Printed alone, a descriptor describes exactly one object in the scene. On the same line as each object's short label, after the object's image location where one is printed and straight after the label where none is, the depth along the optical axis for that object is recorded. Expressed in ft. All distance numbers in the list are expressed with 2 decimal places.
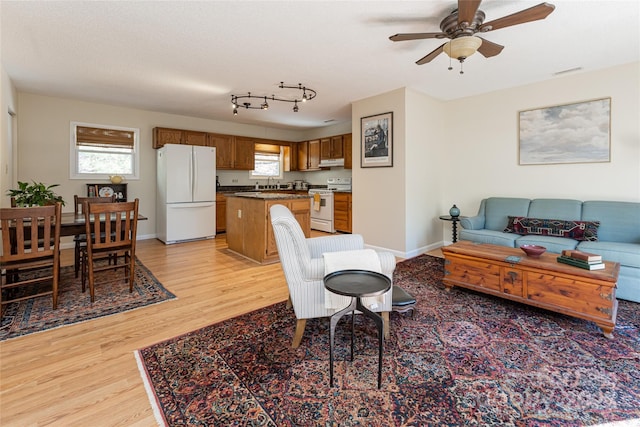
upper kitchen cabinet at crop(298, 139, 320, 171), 24.10
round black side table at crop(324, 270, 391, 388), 5.29
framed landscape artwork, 12.01
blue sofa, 9.25
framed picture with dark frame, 14.70
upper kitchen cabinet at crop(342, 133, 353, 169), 21.27
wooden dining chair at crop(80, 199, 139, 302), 9.13
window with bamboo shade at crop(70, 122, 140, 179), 16.99
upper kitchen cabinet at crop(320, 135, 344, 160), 22.04
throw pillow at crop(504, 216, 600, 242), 11.02
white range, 21.83
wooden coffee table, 7.23
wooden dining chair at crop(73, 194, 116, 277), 10.88
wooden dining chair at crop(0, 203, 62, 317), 7.81
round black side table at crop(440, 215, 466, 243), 14.99
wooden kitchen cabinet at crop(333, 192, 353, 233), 20.75
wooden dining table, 9.32
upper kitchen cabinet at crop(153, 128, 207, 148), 18.62
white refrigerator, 17.63
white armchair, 6.52
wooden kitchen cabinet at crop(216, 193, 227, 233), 20.92
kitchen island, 13.46
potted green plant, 9.44
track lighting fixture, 14.08
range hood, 22.07
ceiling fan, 6.78
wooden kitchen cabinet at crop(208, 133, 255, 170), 21.22
